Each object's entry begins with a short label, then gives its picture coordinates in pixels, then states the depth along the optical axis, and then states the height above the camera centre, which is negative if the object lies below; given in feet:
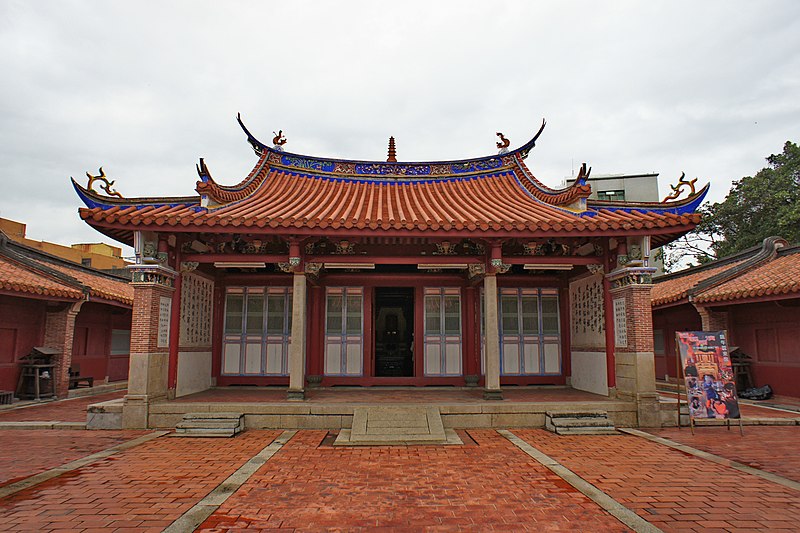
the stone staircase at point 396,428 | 24.32 -4.92
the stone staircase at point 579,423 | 26.45 -4.86
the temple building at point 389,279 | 28.30 +3.96
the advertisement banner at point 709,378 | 25.94 -2.35
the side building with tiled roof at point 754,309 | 35.94 +2.14
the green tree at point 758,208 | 76.59 +21.00
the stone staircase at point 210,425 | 25.67 -4.86
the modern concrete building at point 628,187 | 112.37 +34.05
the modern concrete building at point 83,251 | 85.61 +17.50
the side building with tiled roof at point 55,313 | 36.55 +1.73
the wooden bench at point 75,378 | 41.65 -3.78
